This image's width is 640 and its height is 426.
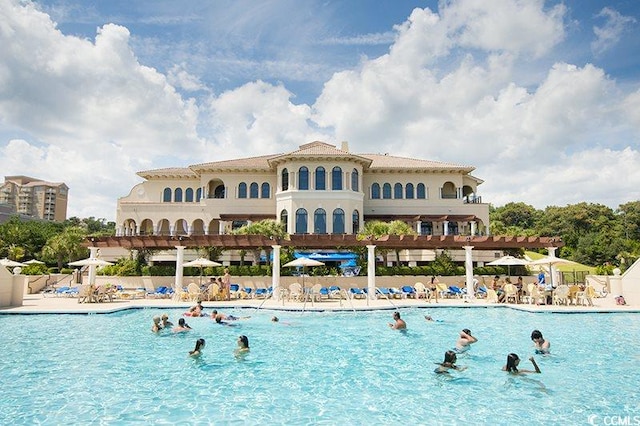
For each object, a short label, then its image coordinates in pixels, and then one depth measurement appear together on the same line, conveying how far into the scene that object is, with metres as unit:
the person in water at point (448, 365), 10.13
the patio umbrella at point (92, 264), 22.85
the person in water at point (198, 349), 11.64
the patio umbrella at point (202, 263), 23.25
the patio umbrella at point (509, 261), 23.00
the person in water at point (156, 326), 14.73
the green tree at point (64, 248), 37.19
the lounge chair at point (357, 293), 22.58
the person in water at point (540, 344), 11.87
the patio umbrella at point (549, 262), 22.18
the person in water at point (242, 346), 12.10
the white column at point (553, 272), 23.78
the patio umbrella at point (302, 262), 21.97
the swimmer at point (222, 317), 16.36
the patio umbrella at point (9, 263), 25.44
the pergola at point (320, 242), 24.09
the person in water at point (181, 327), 14.72
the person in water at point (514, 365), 9.92
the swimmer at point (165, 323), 14.90
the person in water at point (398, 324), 15.29
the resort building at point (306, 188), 35.34
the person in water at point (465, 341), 12.39
